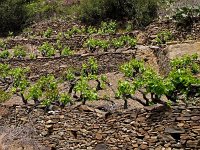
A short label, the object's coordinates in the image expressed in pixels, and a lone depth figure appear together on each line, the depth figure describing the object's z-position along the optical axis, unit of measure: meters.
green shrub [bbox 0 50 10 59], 15.63
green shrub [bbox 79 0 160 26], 17.38
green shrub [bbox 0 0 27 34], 21.39
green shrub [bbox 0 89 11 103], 10.39
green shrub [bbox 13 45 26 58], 15.69
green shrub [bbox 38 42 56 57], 14.96
